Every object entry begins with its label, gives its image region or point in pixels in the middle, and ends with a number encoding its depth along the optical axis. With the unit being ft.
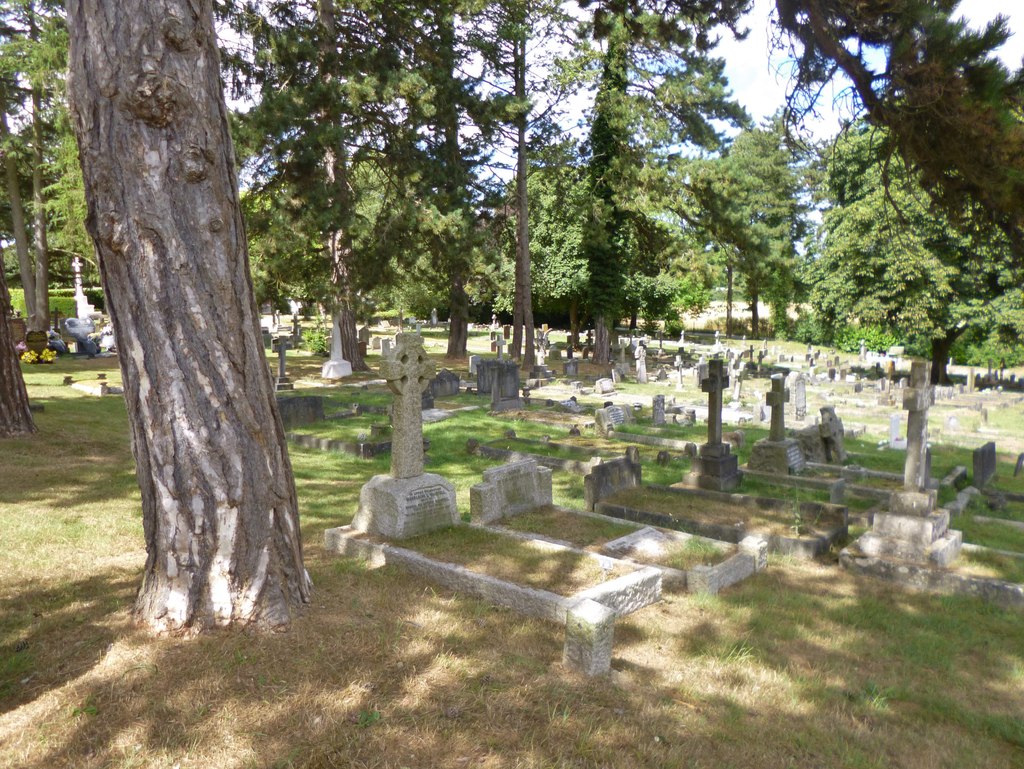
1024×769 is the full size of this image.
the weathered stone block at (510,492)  21.86
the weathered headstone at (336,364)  66.44
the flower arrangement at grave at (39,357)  64.69
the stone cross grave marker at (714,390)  30.91
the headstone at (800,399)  51.57
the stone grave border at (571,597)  12.50
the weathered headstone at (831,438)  35.42
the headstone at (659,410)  46.65
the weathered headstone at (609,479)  25.82
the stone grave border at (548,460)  32.09
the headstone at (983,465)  32.12
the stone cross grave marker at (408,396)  20.61
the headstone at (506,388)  50.50
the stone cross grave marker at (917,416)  22.50
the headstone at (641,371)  73.47
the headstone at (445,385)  57.00
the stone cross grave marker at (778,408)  32.19
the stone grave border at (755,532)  21.83
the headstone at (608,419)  42.67
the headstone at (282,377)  58.03
